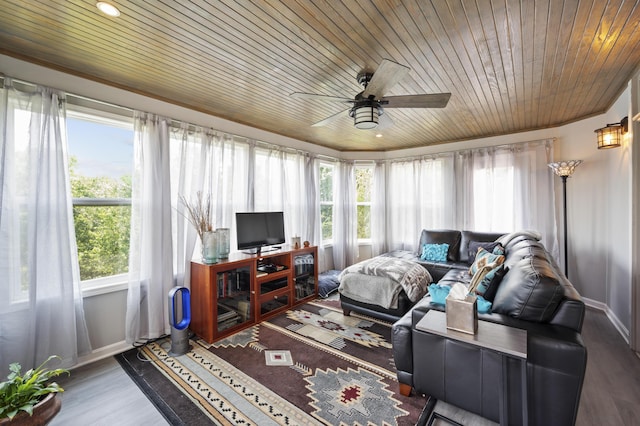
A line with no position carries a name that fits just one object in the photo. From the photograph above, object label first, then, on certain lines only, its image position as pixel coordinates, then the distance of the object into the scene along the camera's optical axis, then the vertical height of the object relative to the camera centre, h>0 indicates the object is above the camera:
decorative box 1.33 -0.54
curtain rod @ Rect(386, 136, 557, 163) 3.93 +1.06
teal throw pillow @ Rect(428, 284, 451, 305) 1.88 -0.60
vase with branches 2.79 -0.08
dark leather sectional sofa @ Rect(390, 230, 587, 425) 1.33 -0.84
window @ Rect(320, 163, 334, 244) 5.18 +0.25
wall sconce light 2.73 +0.81
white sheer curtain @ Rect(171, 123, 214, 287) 2.89 +0.37
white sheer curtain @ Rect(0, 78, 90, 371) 1.96 -0.16
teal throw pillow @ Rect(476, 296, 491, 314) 1.74 -0.65
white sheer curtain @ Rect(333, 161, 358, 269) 5.27 -0.09
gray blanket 2.85 -0.80
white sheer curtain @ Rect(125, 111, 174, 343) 2.57 -0.20
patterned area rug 1.71 -1.31
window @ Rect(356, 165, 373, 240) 5.62 +0.26
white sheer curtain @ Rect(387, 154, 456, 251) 4.74 +0.26
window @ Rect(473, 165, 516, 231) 4.20 +0.22
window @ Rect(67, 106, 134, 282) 2.42 +0.27
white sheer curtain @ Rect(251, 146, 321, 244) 3.94 +0.41
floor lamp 3.41 +0.50
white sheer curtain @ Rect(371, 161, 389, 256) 5.41 +0.02
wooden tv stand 2.68 -0.90
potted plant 1.25 -0.93
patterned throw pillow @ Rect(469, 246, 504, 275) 2.17 -0.46
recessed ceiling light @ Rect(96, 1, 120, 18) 1.55 +1.26
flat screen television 3.19 -0.21
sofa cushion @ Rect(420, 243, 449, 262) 4.06 -0.65
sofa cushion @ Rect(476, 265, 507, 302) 1.95 -0.56
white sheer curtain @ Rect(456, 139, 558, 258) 3.89 +0.34
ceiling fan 1.91 +0.94
